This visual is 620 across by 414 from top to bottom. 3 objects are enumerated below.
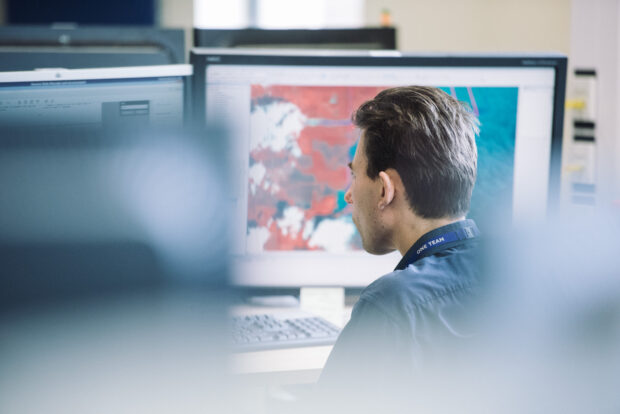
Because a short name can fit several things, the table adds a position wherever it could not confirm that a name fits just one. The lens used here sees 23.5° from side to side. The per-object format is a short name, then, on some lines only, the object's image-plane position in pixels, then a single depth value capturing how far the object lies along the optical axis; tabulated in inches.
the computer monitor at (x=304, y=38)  105.5
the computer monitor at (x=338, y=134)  90.4
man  70.8
